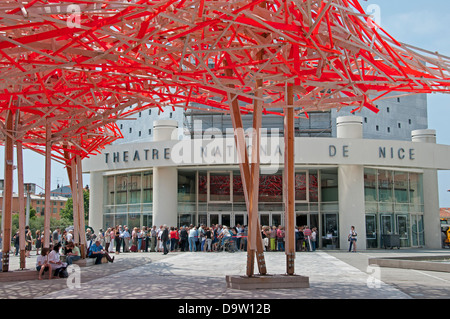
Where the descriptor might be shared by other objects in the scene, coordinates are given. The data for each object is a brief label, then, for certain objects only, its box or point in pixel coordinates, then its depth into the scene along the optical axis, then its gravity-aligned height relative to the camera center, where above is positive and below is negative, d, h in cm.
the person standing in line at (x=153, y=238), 3144 -134
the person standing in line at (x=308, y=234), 3130 -119
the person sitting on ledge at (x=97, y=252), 2181 -143
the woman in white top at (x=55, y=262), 1650 -136
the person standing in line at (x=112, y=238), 3181 -136
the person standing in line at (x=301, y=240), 3092 -150
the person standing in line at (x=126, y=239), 3180 -140
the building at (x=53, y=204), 11815 +226
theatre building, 3300 +177
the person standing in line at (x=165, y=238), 2817 -120
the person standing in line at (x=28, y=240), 2896 -129
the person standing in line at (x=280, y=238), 3071 -137
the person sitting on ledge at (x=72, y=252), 2092 -139
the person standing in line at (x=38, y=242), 3027 -143
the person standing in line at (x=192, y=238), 3089 -133
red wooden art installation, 1139 +371
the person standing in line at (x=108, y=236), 3123 -120
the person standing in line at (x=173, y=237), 3025 -127
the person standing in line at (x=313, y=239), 3125 -146
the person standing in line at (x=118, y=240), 3024 -138
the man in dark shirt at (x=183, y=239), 3136 -140
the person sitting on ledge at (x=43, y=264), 1625 -140
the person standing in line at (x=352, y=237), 3127 -138
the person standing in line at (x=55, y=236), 3052 -115
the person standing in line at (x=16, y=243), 3088 -153
